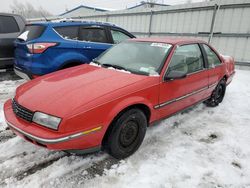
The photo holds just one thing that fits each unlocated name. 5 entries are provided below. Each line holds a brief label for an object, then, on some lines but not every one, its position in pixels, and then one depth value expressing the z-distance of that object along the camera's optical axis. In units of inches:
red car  92.6
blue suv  183.0
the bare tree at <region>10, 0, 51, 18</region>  2116.3
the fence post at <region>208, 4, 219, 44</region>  361.7
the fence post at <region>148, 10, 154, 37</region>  457.3
